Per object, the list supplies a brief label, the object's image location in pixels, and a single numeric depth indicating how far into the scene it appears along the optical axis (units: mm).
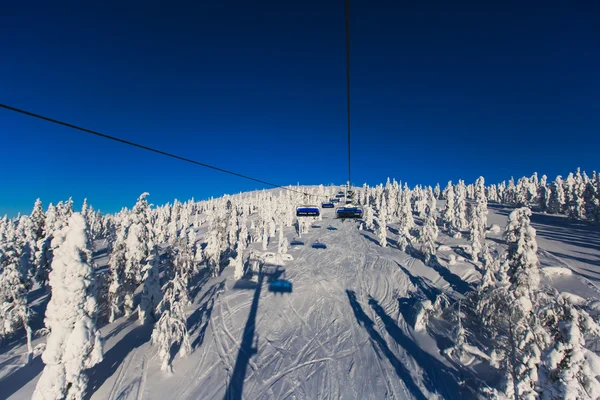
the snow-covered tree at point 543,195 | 95062
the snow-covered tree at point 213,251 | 48062
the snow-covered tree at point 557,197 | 87438
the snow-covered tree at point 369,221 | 88325
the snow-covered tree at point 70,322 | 16125
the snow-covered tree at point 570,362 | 10695
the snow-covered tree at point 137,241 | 30281
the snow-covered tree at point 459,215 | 77562
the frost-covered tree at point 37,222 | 46781
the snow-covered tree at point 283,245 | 58034
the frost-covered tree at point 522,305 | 13617
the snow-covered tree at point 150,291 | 29062
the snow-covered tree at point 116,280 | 30953
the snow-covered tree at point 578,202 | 74625
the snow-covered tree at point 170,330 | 21672
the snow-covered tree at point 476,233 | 51284
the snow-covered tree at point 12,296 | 27609
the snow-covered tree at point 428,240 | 52025
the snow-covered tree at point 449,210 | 82188
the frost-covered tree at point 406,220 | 62062
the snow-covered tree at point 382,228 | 64438
